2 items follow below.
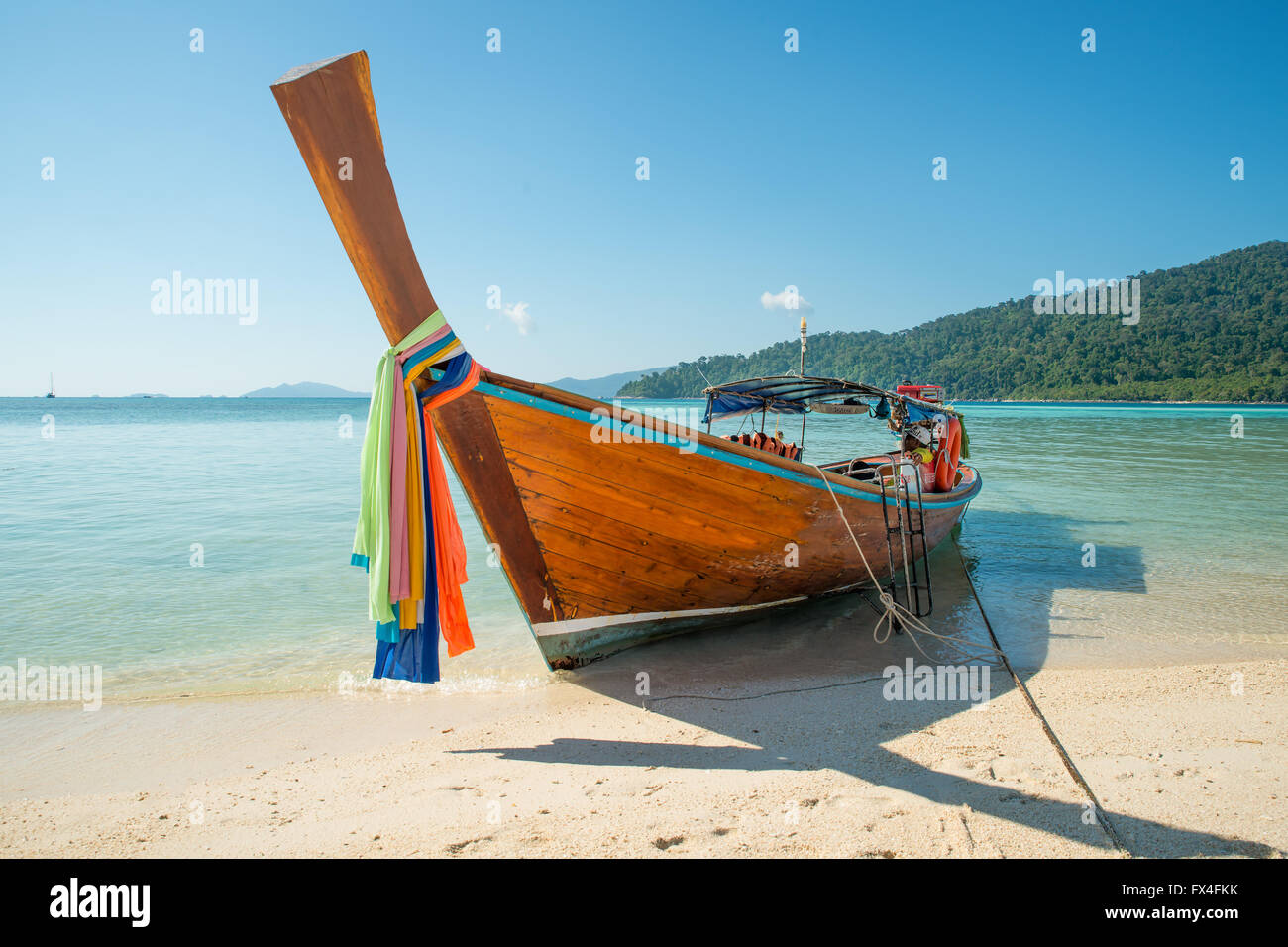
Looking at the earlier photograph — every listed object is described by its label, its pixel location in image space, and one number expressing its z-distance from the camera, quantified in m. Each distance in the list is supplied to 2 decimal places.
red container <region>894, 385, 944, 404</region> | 9.90
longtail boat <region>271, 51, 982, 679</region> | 2.85
